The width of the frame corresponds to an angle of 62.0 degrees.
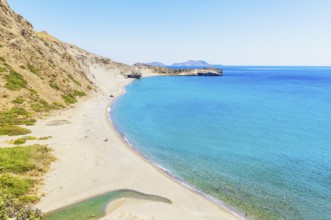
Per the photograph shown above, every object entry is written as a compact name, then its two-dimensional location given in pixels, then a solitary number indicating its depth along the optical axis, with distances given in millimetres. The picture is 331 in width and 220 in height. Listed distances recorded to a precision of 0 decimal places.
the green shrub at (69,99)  69319
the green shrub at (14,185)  24372
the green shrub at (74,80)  86006
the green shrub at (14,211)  17206
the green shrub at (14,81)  59094
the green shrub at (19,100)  55894
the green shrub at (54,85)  71312
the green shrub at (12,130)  41100
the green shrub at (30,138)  39562
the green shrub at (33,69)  71425
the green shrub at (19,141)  36825
